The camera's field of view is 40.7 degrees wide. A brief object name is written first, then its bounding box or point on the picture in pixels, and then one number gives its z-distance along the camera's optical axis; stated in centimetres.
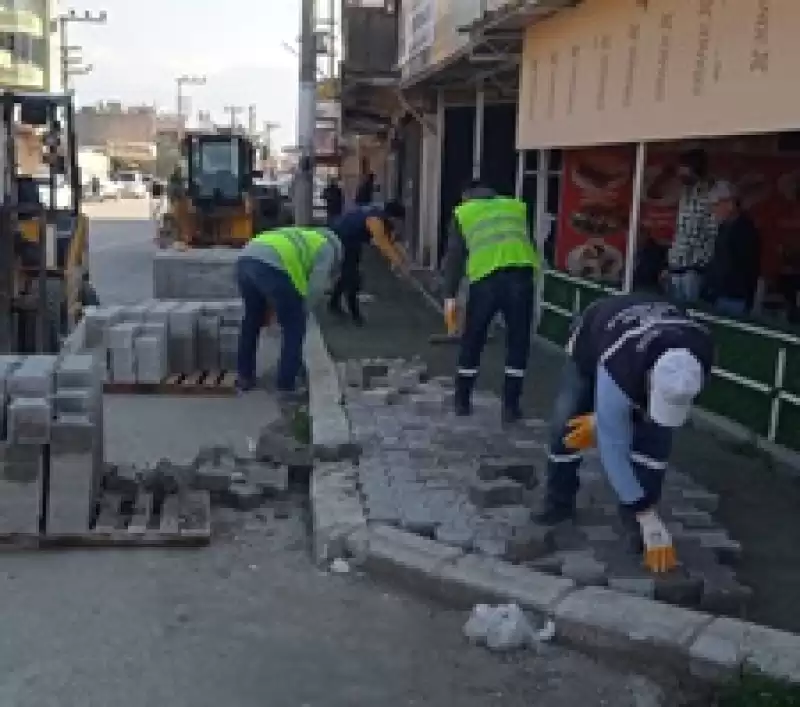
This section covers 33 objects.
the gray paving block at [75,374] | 536
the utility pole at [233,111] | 9052
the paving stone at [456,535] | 503
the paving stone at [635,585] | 451
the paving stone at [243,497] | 589
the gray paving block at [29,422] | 503
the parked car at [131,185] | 6288
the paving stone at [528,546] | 485
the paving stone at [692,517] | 539
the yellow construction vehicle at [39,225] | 904
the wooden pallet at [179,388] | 882
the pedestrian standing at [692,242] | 948
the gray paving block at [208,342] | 944
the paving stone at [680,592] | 452
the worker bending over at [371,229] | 1099
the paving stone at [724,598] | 452
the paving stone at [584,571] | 462
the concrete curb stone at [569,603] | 396
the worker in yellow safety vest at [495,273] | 709
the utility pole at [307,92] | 1889
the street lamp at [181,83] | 8406
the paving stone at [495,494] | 552
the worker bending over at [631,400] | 421
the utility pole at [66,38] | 5528
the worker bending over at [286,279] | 834
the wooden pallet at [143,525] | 517
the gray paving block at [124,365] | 880
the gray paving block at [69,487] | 514
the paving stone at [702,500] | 570
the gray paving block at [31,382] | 521
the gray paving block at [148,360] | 882
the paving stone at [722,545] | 503
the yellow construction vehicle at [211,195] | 2084
